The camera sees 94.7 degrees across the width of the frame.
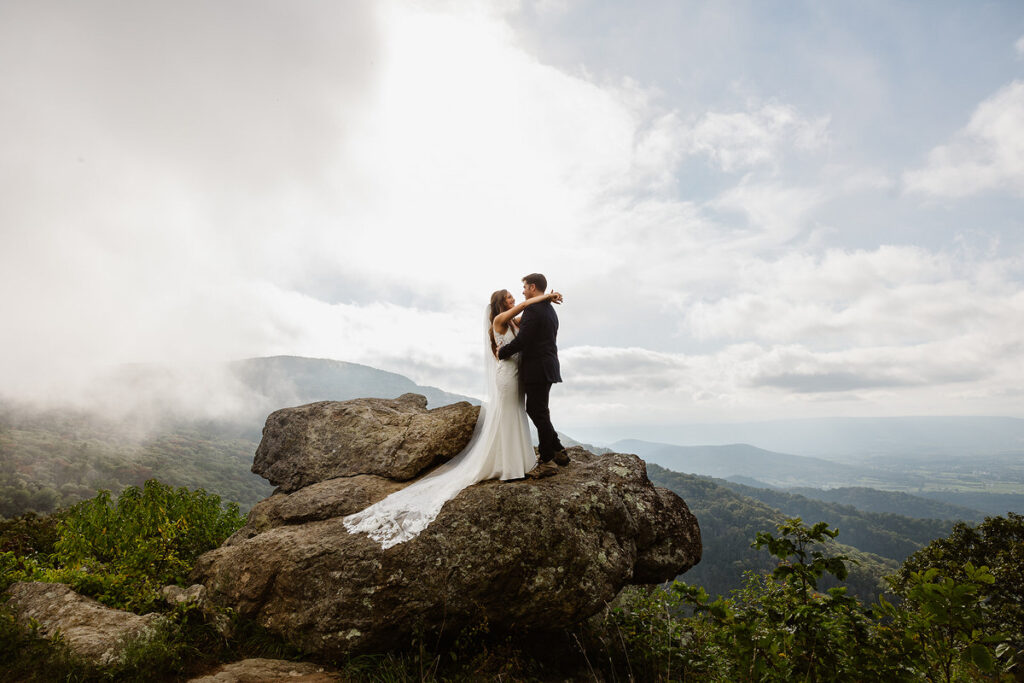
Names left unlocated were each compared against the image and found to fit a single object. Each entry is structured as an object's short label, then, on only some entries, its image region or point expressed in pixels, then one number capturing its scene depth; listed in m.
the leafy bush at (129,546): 8.24
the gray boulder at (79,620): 6.61
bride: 8.53
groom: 9.69
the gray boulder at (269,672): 6.71
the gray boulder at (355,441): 11.13
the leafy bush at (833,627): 3.61
